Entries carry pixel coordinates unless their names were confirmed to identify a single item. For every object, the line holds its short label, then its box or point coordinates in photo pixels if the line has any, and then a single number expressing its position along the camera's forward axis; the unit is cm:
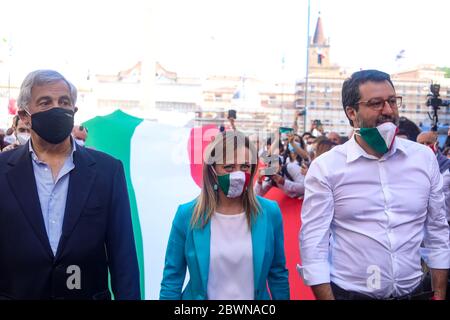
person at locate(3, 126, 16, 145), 784
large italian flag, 458
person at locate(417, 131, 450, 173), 534
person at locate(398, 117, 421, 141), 535
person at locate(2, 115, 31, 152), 475
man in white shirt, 251
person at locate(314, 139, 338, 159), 544
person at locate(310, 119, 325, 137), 1253
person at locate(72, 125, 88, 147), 709
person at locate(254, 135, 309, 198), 480
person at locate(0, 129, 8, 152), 764
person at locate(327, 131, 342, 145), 914
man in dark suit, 236
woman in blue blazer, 266
